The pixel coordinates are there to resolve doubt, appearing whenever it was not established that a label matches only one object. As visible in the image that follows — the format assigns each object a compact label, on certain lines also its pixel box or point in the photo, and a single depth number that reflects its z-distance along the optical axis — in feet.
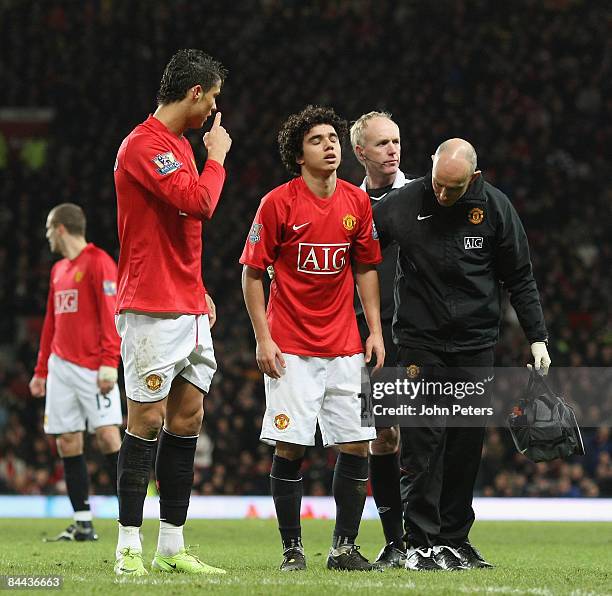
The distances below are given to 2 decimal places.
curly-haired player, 36.68
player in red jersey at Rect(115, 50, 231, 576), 34.09
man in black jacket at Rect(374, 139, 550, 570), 37.68
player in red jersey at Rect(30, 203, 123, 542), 55.88
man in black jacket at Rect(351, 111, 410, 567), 41.52
